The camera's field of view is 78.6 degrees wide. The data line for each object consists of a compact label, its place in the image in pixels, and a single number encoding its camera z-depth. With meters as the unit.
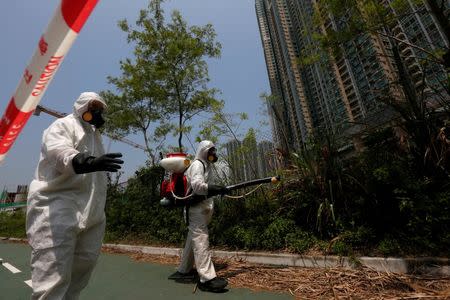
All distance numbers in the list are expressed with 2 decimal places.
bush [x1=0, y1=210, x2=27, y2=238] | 15.08
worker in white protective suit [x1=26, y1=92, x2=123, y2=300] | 1.68
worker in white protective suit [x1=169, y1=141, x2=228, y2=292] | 3.23
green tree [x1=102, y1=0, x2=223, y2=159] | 9.71
